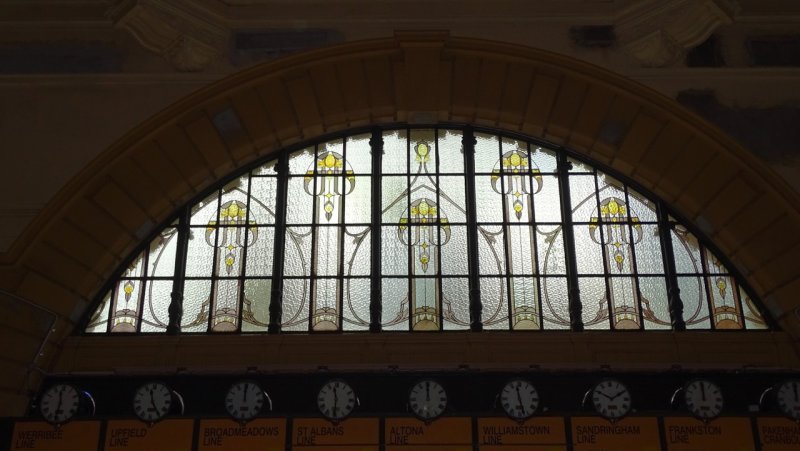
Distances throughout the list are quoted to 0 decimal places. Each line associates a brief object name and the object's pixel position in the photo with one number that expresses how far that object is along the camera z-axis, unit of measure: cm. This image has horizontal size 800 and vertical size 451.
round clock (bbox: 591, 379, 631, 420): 1031
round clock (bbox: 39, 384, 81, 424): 1041
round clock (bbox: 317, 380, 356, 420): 1032
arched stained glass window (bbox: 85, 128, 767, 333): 1212
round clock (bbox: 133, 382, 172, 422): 1042
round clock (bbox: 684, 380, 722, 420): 1024
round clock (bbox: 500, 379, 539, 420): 1027
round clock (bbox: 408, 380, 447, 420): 1030
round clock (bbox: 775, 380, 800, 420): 1030
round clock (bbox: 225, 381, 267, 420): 1038
